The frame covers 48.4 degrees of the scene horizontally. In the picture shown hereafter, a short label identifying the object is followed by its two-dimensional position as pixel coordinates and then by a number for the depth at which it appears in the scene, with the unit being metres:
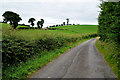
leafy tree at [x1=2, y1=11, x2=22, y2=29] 49.77
